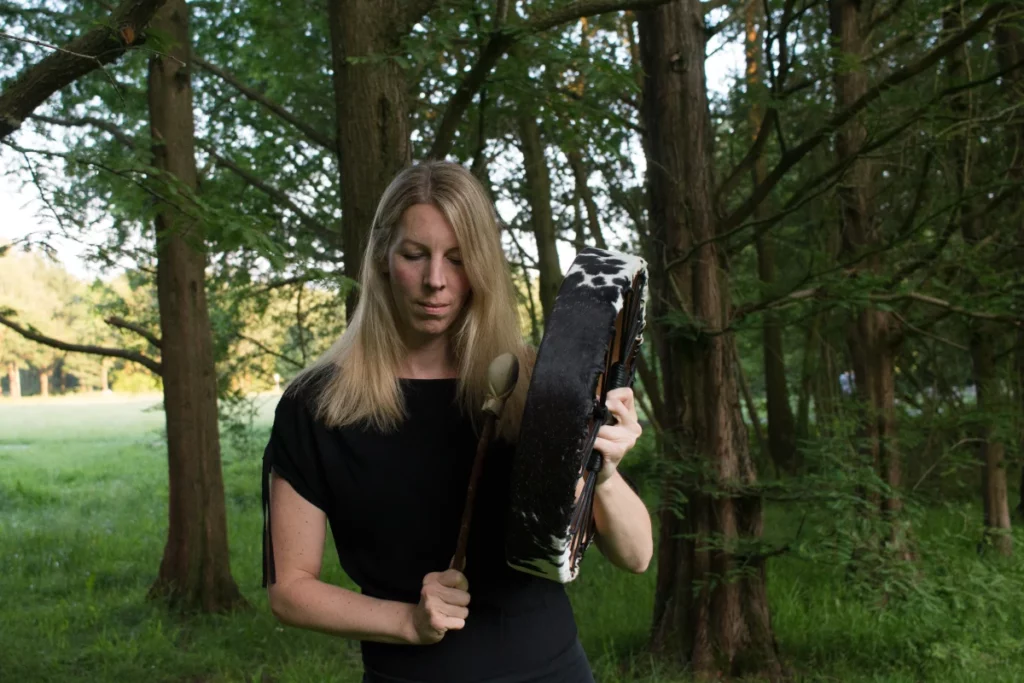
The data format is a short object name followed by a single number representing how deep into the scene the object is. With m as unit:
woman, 1.84
